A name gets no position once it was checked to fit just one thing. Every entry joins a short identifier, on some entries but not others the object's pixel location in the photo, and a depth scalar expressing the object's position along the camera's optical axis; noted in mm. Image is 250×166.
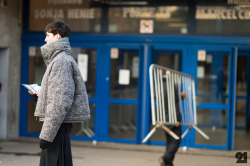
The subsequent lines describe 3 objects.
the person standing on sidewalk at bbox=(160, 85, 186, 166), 10832
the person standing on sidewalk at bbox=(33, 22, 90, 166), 5848
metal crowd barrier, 10436
